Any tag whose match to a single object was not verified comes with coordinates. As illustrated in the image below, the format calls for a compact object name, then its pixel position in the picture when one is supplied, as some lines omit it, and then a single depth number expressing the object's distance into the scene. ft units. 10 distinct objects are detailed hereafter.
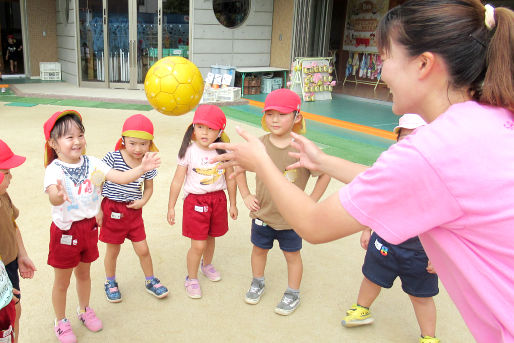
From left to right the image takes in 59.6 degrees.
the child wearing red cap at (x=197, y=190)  10.22
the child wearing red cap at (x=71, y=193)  8.06
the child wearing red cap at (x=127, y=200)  9.46
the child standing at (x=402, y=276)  8.39
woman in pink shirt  3.42
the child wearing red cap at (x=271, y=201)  9.57
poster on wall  42.80
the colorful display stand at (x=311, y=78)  35.09
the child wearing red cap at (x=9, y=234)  7.26
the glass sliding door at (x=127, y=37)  37.29
